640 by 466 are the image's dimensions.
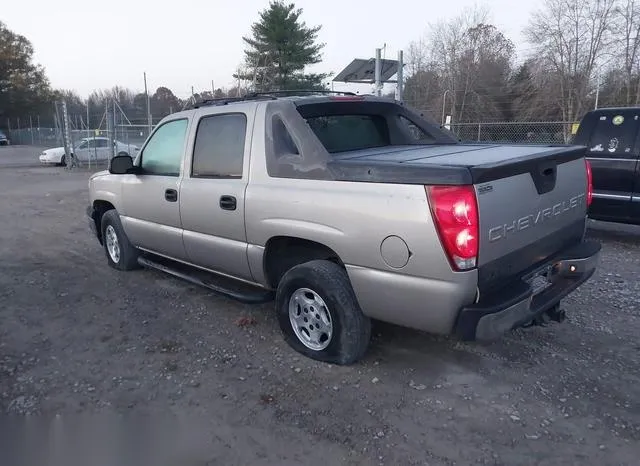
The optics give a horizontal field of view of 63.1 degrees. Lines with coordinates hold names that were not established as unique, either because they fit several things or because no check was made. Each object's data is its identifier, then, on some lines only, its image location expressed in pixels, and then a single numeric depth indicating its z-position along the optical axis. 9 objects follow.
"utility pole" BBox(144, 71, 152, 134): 18.67
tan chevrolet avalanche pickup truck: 2.92
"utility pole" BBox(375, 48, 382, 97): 10.74
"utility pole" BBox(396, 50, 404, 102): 10.69
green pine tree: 32.75
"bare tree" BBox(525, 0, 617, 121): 26.73
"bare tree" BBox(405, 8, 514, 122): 30.34
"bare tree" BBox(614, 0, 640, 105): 23.38
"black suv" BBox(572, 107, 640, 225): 6.84
